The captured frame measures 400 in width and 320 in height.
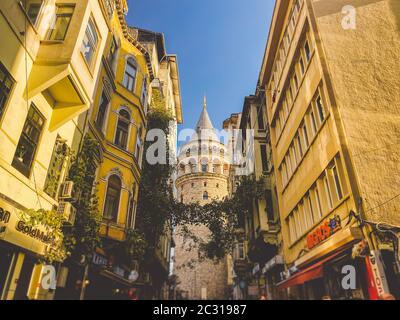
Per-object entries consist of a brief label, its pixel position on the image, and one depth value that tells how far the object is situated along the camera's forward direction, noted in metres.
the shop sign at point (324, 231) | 9.90
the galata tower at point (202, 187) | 43.94
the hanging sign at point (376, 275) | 7.37
